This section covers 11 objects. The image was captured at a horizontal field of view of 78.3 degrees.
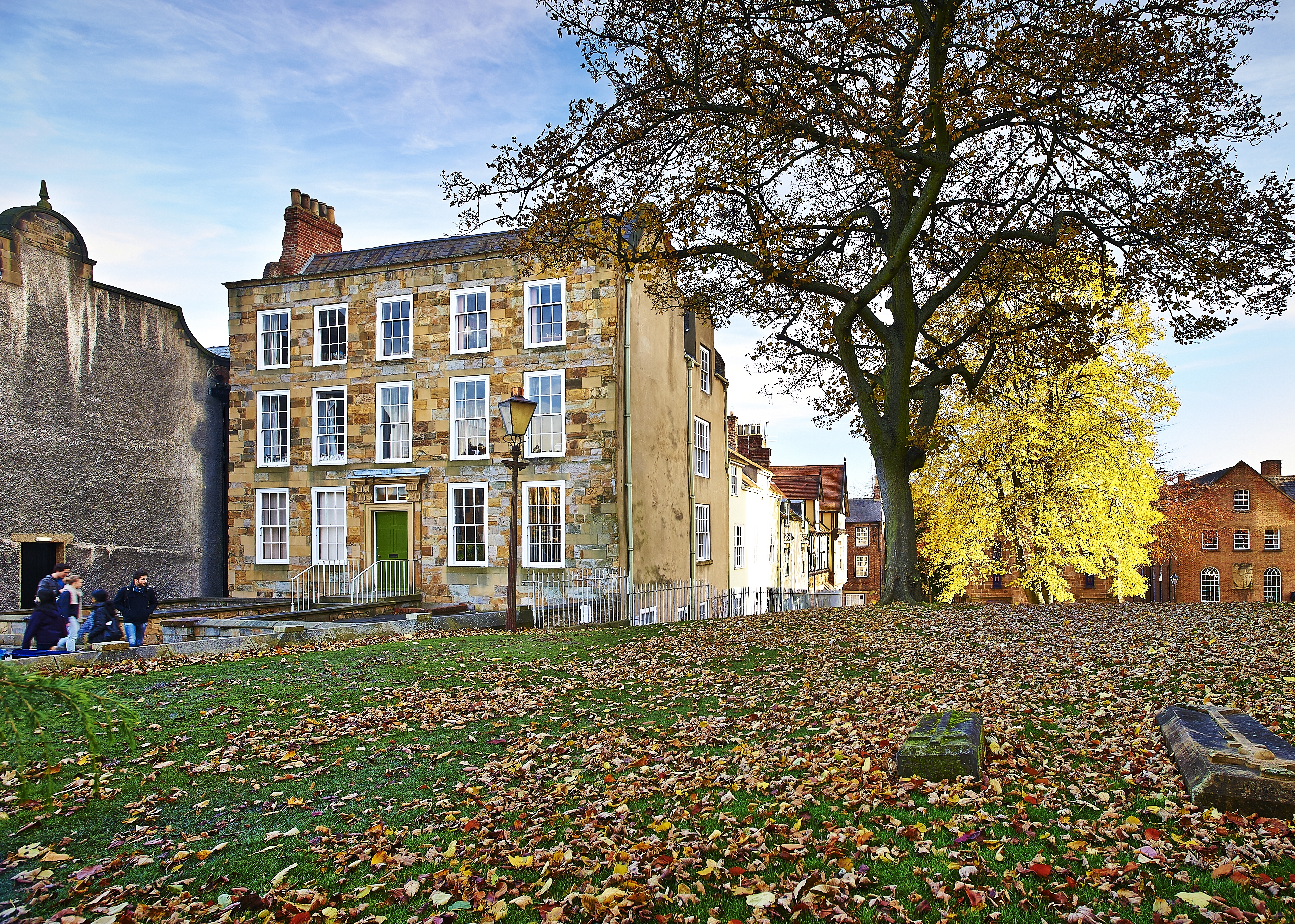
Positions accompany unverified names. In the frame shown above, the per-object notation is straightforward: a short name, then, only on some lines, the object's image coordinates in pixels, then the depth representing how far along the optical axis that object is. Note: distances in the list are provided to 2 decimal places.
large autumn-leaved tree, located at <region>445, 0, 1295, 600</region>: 12.95
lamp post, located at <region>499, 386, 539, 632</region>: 14.86
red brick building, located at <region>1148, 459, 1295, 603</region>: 49.81
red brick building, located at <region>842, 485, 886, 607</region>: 59.59
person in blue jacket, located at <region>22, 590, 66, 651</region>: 13.79
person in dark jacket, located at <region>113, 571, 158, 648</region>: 15.43
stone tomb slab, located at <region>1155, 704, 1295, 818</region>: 4.87
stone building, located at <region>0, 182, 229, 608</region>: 21.14
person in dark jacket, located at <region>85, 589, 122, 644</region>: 15.42
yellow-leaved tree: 24.20
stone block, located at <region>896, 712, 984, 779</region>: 5.80
